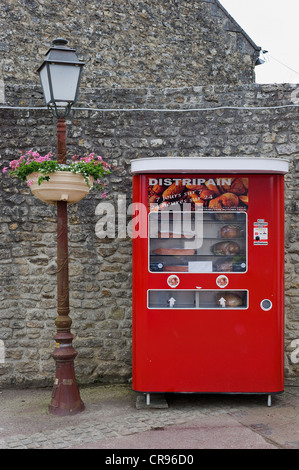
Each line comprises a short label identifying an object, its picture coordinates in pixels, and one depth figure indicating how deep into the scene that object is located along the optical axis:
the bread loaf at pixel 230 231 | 4.74
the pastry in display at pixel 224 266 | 4.70
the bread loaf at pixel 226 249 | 4.73
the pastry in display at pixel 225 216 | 4.73
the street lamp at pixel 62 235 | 4.44
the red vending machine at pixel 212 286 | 4.64
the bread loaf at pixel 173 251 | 4.75
